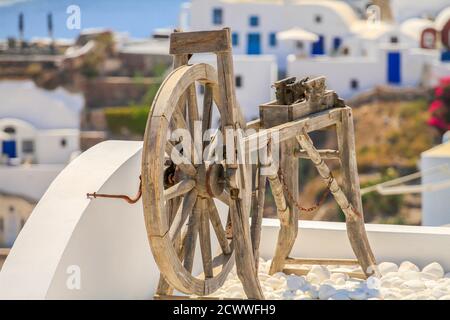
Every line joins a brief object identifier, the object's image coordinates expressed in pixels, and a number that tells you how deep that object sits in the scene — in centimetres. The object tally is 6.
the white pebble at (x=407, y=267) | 841
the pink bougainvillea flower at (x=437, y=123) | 4959
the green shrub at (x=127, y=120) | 6100
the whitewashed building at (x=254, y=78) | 4955
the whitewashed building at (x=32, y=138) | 4708
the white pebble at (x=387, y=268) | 837
